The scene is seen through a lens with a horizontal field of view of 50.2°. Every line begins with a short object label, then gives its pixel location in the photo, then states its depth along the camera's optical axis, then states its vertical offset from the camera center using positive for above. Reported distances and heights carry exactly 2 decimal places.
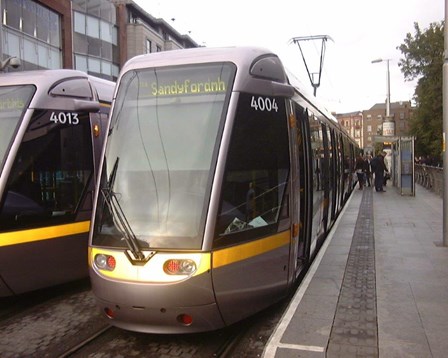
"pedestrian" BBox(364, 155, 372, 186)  26.65 -0.83
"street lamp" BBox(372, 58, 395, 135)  32.12 +1.97
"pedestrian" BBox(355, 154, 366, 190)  25.62 -0.67
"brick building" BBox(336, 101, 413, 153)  126.06 +10.02
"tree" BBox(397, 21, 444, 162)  31.02 +5.57
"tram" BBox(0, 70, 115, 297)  5.52 -0.16
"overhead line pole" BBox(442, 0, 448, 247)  8.59 +0.39
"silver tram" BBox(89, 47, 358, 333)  4.25 -0.33
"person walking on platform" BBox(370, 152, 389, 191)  21.92 -0.59
